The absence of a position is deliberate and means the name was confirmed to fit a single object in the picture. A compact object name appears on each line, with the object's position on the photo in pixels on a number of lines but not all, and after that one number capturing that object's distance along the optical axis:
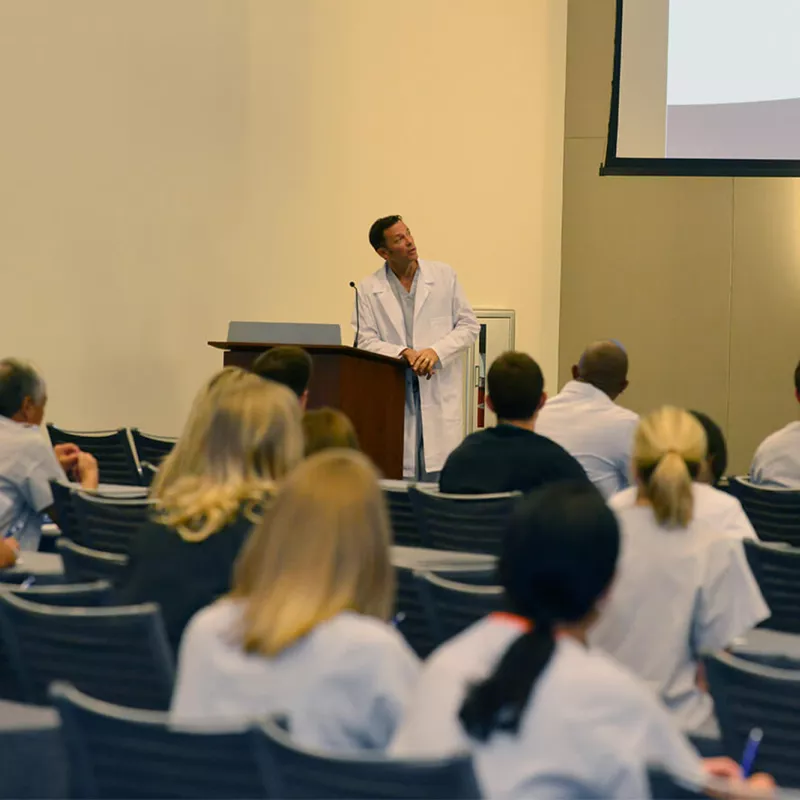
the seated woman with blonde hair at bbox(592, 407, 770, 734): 5.39
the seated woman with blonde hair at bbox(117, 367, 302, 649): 5.41
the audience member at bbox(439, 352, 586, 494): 8.40
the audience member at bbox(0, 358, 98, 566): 8.58
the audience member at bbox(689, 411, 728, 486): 7.17
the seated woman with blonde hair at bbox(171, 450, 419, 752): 3.84
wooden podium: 11.77
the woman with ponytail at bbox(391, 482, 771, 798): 3.29
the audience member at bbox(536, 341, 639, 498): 9.81
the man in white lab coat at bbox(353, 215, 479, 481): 13.43
